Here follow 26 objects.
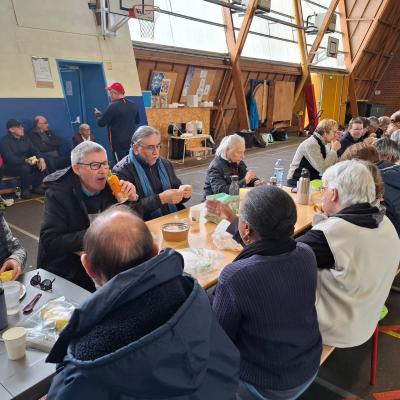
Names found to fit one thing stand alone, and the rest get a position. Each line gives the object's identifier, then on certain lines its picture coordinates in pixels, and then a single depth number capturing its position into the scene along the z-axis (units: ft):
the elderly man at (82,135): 21.85
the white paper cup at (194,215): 8.36
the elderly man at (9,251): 6.27
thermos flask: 9.78
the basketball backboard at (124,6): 22.07
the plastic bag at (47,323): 4.01
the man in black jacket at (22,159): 18.78
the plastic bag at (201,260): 5.94
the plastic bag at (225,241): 6.88
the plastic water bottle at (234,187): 9.60
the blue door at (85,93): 23.66
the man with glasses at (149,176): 8.83
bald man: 2.64
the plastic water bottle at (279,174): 11.93
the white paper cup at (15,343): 3.81
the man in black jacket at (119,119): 19.48
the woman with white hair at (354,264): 5.35
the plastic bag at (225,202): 8.18
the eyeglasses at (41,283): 5.21
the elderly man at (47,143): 19.99
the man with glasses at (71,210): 6.97
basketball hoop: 22.75
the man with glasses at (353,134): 15.80
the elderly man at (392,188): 8.52
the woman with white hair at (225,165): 10.74
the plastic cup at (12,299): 4.61
